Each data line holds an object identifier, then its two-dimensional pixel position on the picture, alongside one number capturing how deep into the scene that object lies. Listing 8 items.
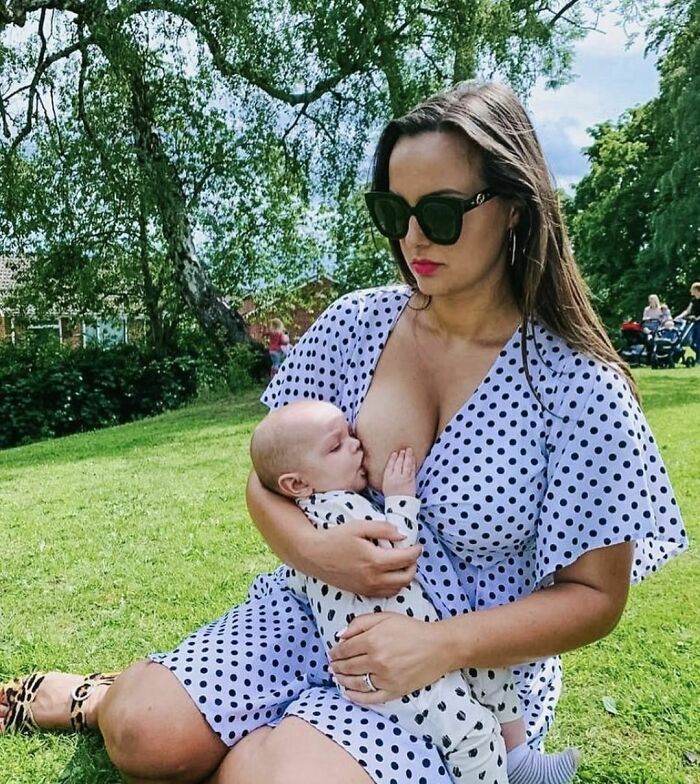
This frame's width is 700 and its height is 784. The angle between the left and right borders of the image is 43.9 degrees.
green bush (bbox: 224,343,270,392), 13.83
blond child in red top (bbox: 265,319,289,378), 14.21
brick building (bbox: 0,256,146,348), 16.17
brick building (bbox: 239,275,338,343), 20.41
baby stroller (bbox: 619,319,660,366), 15.13
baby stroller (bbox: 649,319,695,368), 14.72
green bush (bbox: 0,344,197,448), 13.32
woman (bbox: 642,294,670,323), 15.43
